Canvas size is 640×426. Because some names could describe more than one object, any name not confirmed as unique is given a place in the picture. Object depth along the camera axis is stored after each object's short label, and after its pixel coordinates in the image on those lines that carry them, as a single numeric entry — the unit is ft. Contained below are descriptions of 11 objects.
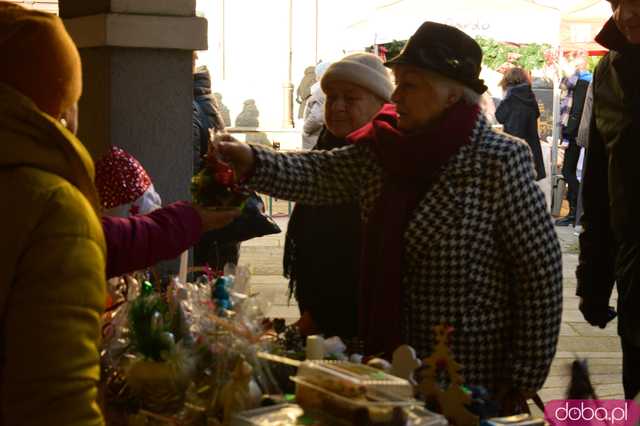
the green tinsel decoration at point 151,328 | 7.86
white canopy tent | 39.55
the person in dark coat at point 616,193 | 11.19
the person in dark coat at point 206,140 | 18.19
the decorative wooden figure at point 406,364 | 7.25
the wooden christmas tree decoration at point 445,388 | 7.11
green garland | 49.67
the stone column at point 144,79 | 14.25
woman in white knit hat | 12.13
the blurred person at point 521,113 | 40.55
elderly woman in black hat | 9.45
